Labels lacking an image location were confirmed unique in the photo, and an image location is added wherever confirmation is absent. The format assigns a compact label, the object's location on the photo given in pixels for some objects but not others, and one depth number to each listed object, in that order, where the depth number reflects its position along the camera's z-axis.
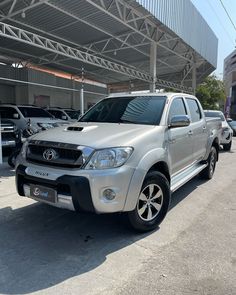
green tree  31.55
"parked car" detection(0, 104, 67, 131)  8.35
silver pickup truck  2.61
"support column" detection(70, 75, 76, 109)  18.64
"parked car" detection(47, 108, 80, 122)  11.33
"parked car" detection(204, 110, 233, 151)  9.49
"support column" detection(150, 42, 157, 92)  11.74
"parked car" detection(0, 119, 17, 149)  6.81
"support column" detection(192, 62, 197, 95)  16.79
